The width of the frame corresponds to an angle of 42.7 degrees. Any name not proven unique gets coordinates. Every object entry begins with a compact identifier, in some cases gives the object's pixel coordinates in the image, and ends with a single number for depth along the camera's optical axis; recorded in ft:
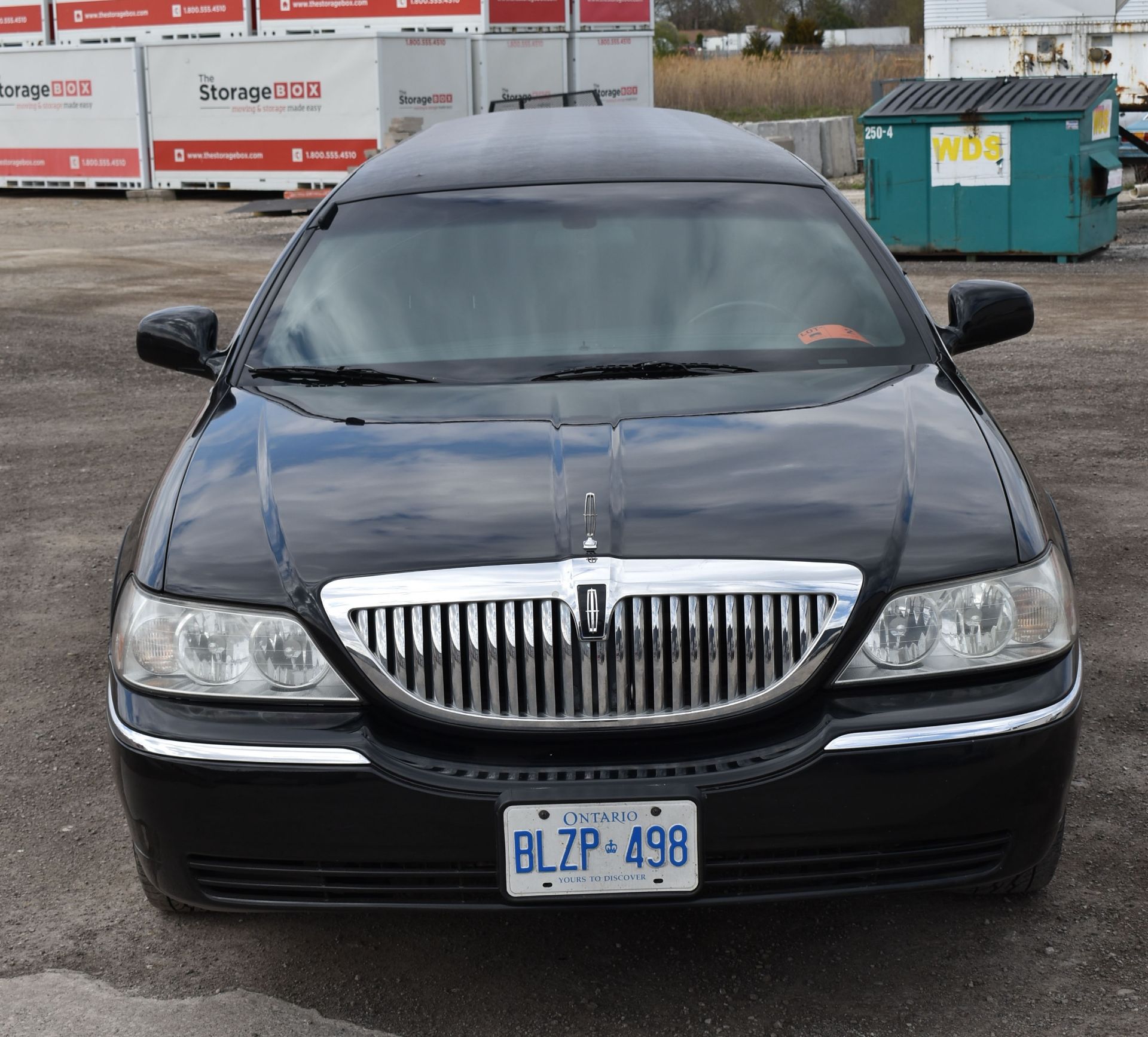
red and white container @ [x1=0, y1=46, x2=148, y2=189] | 77.41
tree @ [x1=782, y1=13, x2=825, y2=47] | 204.95
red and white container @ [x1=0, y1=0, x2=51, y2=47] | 81.92
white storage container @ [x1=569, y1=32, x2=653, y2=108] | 76.33
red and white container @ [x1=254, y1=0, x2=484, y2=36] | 72.79
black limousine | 7.65
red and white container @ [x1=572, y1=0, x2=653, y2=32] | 76.43
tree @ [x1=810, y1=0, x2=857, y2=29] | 278.46
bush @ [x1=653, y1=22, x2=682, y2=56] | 223.30
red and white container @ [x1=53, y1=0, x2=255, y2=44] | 75.56
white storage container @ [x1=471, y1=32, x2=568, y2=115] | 73.05
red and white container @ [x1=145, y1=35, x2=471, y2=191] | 70.49
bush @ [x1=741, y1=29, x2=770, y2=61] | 171.01
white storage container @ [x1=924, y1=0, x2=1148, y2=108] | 55.57
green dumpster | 41.70
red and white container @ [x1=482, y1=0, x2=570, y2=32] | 72.90
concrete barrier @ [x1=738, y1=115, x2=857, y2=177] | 78.79
